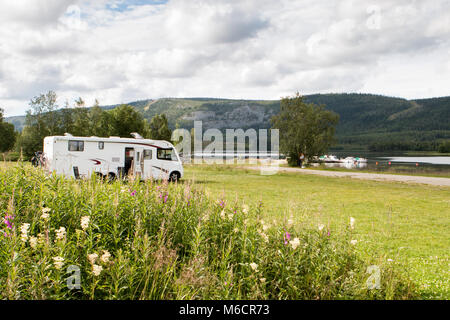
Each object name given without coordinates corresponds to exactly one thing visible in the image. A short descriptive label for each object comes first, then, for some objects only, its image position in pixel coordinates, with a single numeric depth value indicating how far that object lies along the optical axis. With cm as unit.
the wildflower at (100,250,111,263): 342
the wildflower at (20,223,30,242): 360
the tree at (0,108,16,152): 5444
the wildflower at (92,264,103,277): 323
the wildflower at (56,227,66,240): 365
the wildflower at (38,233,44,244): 358
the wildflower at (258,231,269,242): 433
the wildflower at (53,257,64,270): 323
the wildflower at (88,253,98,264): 333
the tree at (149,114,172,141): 6169
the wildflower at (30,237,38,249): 348
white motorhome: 1856
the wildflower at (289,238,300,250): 407
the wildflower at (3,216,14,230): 390
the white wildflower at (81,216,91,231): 386
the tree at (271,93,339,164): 4538
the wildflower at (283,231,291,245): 446
